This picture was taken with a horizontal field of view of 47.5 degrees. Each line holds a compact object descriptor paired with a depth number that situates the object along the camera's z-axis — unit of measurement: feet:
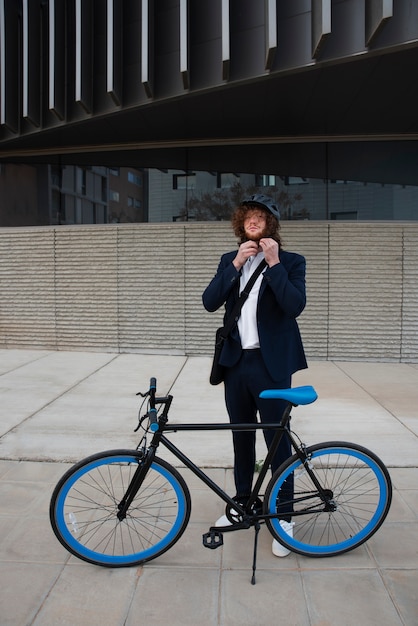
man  8.18
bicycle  7.50
